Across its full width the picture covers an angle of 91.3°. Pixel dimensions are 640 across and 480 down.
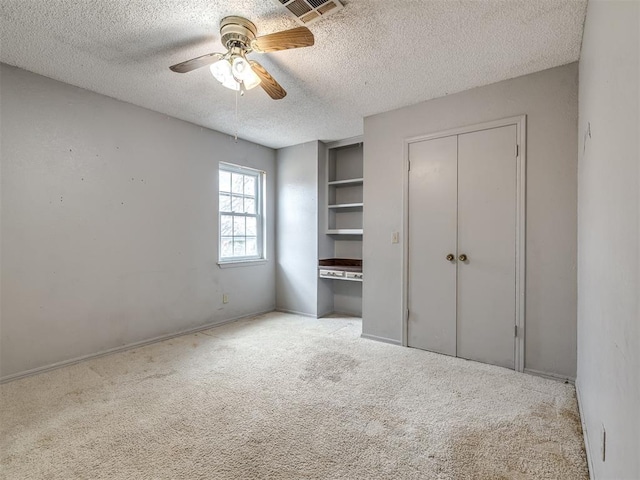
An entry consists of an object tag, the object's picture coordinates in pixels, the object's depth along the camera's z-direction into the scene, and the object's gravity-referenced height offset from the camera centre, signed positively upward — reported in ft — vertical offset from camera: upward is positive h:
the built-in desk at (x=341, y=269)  13.34 -1.48
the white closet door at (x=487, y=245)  8.68 -0.29
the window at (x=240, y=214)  13.64 +0.97
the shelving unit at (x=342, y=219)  14.73 +0.77
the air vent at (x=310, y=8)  5.65 +4.22
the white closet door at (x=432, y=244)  9.64 -0.30
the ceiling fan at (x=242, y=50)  5.96 +3.71
